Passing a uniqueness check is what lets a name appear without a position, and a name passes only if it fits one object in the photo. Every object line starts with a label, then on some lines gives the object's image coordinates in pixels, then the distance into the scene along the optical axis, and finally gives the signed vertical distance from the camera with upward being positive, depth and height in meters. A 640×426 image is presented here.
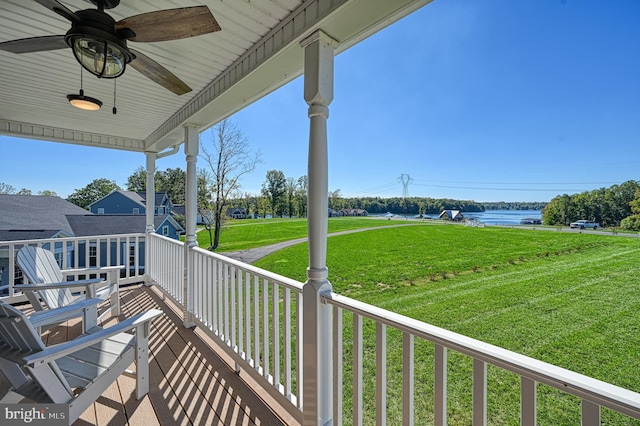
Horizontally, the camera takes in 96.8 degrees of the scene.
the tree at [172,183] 11.23 +1.21
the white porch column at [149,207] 4.96 +0.06
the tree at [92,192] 10.52 +0.72
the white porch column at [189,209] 3.38 +0.01
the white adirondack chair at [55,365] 1.44 -0.92
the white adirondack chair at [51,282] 2.68 -0.74
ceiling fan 1.46 +0.98
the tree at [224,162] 9.46 +1.73
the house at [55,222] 4.98 -0.25
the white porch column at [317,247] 1.67 -0.22
